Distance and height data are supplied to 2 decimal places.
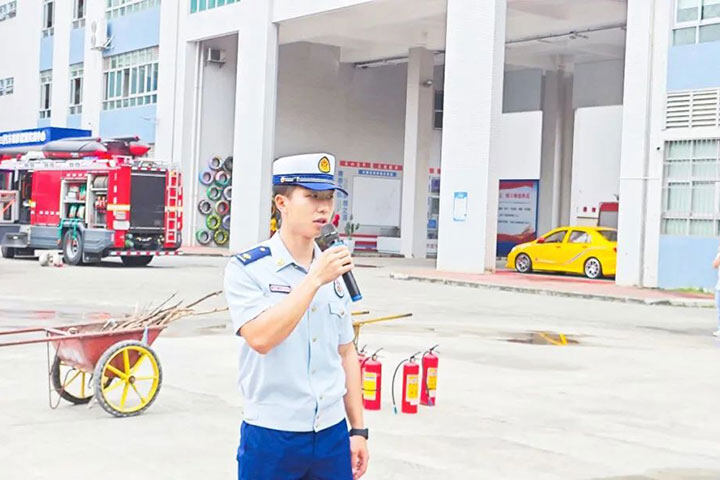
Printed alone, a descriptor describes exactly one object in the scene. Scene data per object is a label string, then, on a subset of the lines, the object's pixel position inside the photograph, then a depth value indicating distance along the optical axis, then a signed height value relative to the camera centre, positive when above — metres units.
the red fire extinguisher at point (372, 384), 8.91 -1.35
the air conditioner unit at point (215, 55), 42.66 +6.07
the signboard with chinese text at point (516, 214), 42.69 +0.44
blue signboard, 34.03 +2.13
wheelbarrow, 8.30 -1.20
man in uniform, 3.57 -0.45
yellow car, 29.33 -0.72
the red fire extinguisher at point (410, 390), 8.76 -1.37
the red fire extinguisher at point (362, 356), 9.11 -1.18
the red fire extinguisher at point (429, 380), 9.10 -1.32
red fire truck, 27.20 +0.06
